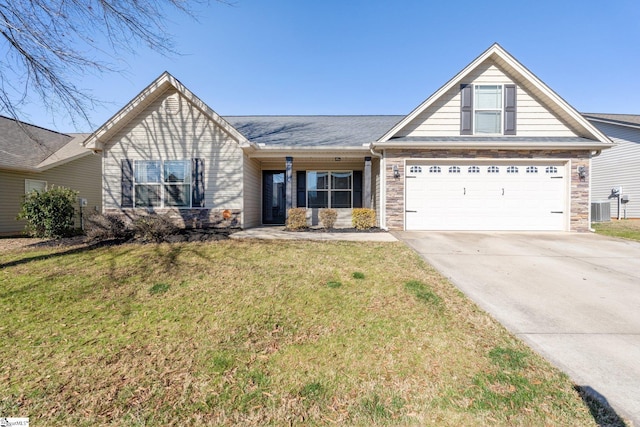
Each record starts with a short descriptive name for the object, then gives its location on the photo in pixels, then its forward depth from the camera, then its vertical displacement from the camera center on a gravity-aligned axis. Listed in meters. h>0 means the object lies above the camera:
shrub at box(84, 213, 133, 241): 7.32 -0.54
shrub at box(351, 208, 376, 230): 9.43 -0.33
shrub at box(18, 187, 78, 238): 8.17 -0.17
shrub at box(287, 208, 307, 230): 9.48 -0.40
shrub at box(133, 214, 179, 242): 7.29 -0.58
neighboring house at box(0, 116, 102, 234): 10.94 +1.80
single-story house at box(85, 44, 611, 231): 9.19 +1.76
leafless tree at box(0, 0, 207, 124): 5.22 +3.25
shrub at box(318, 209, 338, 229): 9.66 -0.30
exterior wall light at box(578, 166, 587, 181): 9.10 +1.23
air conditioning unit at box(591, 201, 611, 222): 13.23 -0.13
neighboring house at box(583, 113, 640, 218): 14.50 +2.31
